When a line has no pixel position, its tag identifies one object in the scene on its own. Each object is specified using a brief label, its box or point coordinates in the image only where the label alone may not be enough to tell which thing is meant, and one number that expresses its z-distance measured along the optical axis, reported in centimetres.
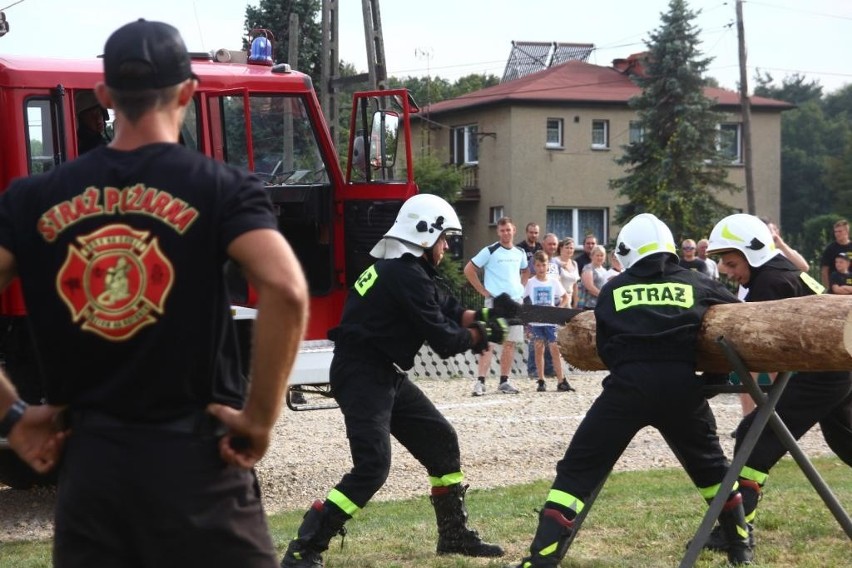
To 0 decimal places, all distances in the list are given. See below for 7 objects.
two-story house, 4447
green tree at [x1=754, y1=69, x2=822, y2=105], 9744
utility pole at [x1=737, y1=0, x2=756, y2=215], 3556
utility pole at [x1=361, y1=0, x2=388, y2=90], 2030
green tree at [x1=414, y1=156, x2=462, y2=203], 3922
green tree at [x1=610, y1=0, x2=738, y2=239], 3744
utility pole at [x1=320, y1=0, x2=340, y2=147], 2081
